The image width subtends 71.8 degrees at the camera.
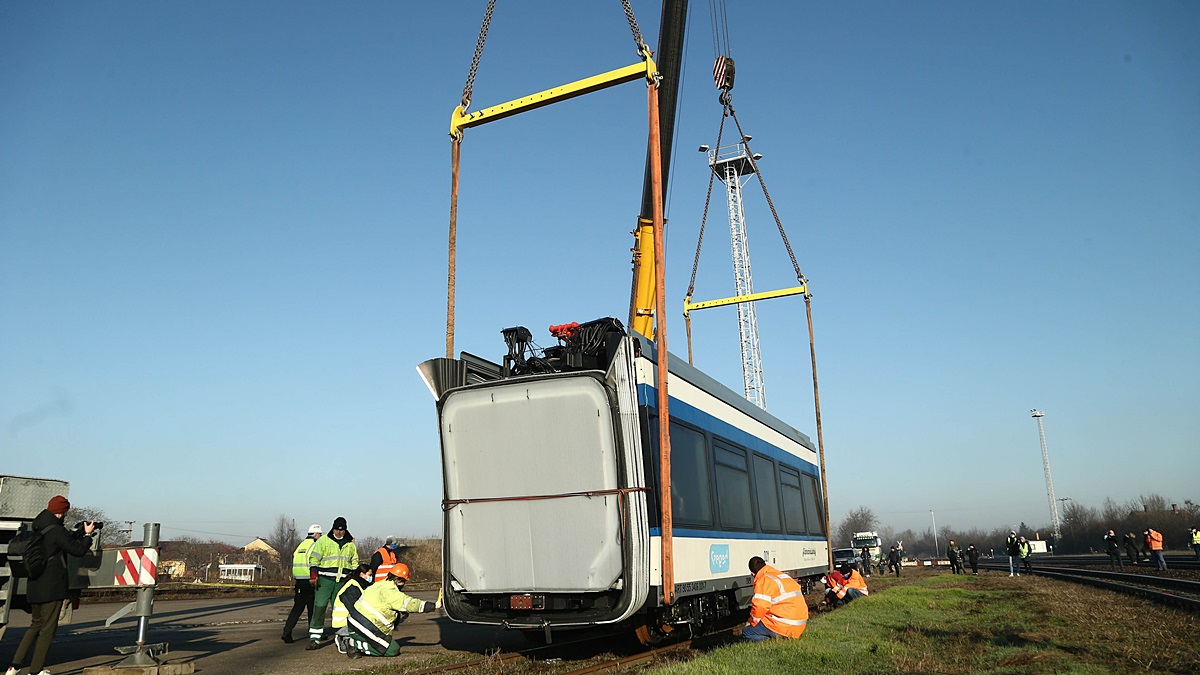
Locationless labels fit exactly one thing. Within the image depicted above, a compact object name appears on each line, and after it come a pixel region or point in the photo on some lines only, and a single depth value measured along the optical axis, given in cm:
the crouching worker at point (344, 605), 956
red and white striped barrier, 778
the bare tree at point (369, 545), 6712
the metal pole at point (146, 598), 759
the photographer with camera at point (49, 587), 718
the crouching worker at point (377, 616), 945
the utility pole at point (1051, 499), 8916
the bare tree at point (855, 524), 13648
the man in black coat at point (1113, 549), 2979
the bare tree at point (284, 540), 7738
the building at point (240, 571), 4953
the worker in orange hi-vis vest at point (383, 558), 984
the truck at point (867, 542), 4834
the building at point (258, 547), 10644
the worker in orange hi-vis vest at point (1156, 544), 2542
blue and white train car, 832
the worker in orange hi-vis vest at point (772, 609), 944
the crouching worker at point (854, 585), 1650
